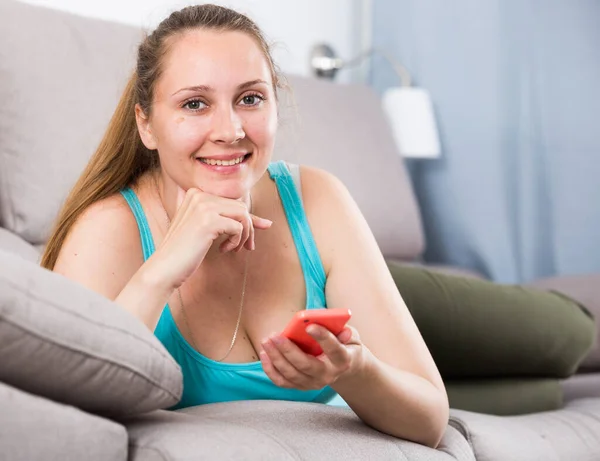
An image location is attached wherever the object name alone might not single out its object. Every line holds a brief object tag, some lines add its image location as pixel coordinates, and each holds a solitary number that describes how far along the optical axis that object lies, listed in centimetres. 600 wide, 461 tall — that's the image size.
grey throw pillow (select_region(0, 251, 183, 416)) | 112
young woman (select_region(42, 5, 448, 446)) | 139
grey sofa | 112
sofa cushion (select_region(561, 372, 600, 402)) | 209
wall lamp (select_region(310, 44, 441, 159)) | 302
